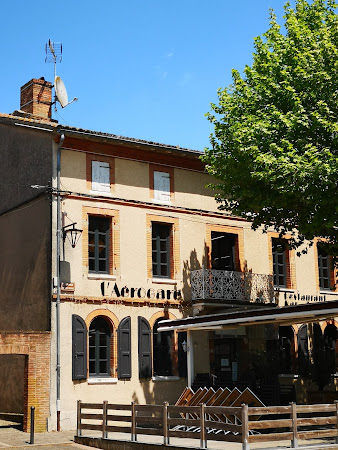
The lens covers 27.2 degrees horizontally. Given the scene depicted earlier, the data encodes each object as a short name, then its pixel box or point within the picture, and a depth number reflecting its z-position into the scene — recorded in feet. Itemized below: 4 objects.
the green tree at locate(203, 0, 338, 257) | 59.47
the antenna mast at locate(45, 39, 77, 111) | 76.38
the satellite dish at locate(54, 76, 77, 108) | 76.34
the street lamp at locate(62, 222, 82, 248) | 68.31
